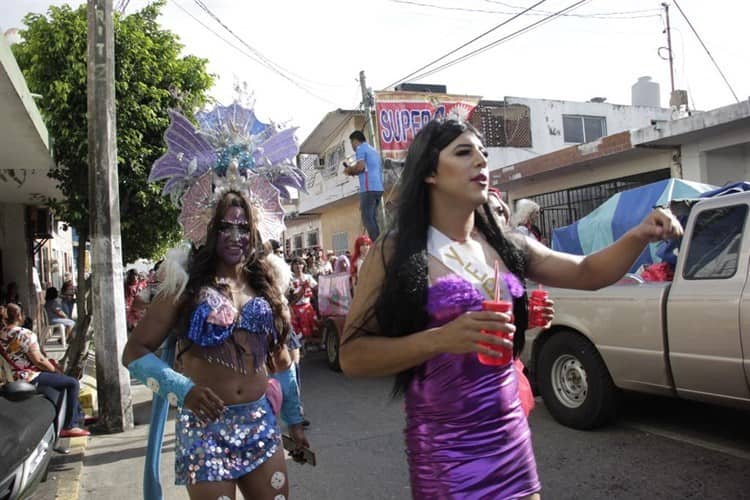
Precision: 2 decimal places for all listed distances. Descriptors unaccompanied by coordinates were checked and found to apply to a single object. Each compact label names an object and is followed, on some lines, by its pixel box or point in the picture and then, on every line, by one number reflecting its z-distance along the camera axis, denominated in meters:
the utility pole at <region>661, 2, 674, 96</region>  22.25
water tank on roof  25.03
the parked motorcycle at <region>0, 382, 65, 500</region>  3.06
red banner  17.36
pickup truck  4.26
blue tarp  6.26
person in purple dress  1.88
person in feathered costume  2.49
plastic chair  13.18
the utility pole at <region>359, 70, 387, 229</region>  11.52
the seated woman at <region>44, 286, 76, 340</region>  13.47
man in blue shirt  8.23
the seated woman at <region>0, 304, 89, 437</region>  6.02
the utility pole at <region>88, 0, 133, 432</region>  6.31
